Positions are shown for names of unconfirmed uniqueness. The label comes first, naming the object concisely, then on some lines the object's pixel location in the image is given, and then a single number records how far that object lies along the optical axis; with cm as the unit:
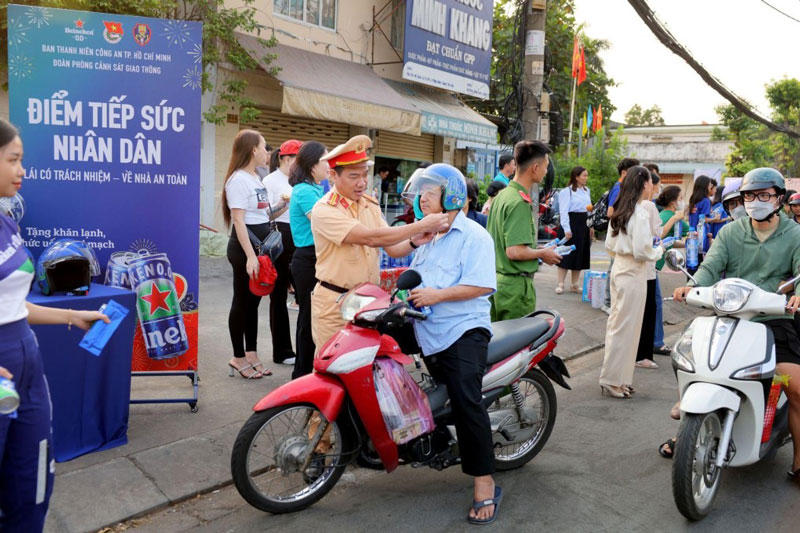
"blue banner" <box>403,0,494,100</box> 1494
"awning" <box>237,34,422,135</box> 1163
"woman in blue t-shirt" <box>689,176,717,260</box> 961
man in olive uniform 438
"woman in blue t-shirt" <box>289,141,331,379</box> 459
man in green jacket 377
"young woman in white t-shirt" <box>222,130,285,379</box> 519
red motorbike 319
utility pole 799
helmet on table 372
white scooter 332
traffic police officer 362
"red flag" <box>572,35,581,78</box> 2409
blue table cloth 375
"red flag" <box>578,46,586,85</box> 2695
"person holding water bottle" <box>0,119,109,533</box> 222
